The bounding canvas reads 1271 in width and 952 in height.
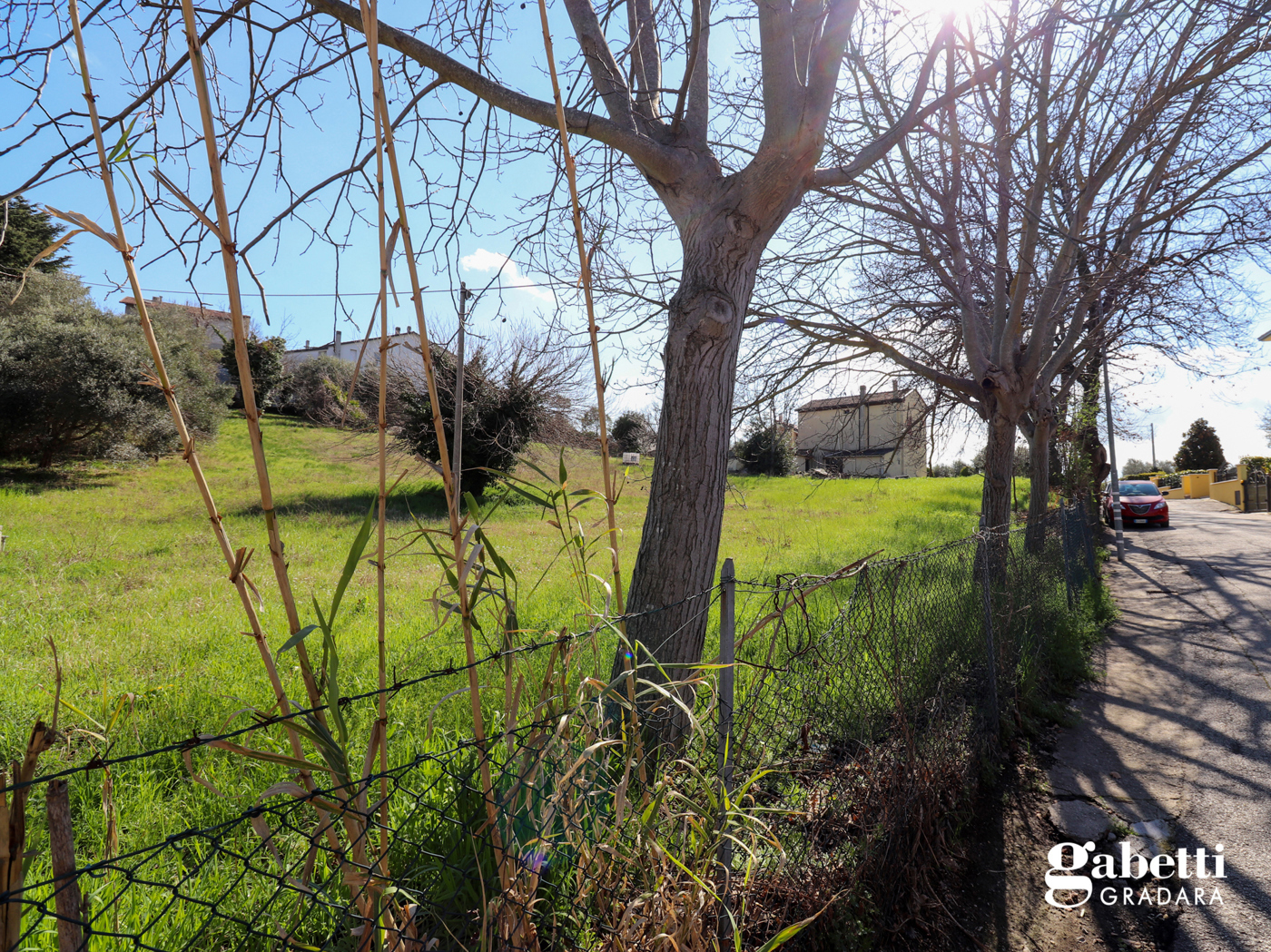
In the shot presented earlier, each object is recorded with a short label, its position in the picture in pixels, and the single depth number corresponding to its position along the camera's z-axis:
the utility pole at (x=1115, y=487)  13.62
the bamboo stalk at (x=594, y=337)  1.51
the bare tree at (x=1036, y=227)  4.75
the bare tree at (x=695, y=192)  2.95
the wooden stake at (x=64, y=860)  0.90
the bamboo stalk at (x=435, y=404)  1.18
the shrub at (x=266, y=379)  21.27
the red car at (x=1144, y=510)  18.72
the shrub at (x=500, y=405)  14.84
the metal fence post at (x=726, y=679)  1.87
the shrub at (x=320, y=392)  16.03
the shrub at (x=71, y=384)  15.09
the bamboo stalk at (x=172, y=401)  1.03
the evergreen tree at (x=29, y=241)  16.79
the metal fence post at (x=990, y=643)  3.80
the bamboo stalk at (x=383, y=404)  1.18
